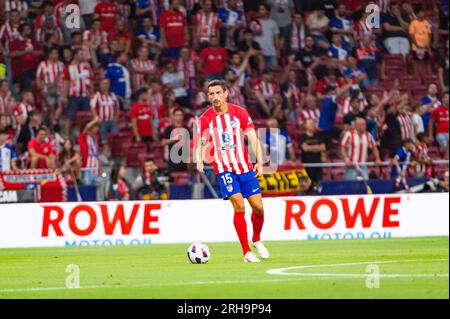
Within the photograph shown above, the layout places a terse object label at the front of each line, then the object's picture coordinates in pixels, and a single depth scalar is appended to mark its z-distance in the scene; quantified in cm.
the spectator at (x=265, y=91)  2569
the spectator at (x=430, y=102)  2597
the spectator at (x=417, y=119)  2552
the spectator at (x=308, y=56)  2675
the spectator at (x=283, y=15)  2714
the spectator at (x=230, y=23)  2653
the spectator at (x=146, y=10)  2623
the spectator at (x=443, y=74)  2788
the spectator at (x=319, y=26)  2712
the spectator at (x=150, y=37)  2586
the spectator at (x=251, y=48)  2631
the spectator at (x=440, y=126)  2597
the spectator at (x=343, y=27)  2697
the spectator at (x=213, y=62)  2586
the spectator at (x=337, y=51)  2677
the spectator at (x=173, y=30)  2595
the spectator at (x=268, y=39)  2673
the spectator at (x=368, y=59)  2700
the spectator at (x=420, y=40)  2745
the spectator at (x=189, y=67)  2570
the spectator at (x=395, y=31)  2744
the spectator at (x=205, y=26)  2627
